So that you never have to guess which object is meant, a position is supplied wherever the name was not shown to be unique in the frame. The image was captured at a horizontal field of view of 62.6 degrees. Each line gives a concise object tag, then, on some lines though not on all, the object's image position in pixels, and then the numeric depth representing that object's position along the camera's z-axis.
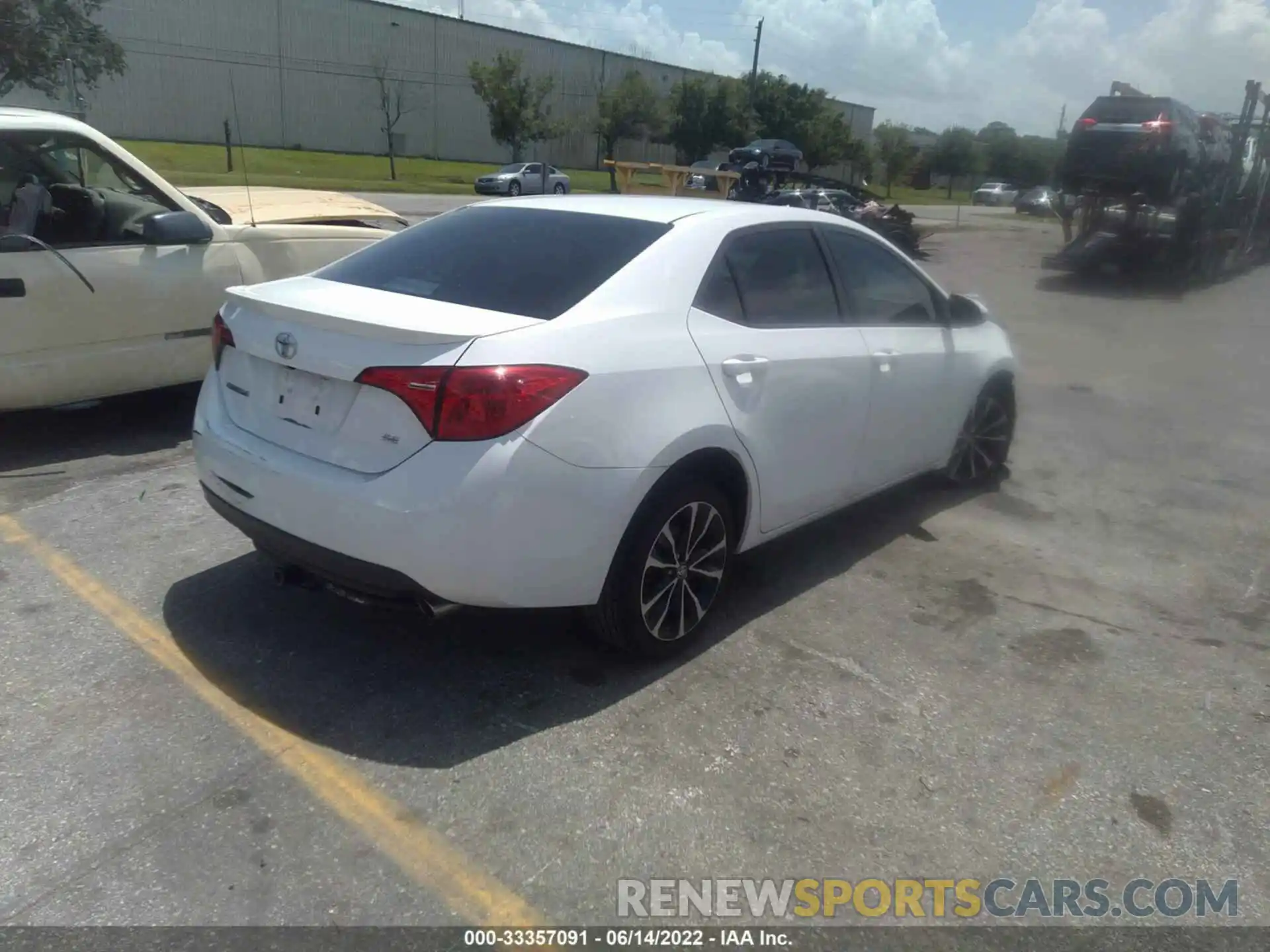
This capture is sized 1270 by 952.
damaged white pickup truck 5.38
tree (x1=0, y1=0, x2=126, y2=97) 23.08
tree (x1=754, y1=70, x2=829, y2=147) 64.94
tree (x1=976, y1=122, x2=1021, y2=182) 64.12
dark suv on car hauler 15.66
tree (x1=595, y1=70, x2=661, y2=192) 60.56
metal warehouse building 49.12
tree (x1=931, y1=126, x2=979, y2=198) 70.75
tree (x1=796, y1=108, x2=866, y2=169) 65.25
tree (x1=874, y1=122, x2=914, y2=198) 70.00
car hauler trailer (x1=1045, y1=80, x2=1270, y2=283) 16.14
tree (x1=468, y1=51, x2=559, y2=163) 51.19
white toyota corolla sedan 3.14
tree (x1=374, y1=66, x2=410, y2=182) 55.19
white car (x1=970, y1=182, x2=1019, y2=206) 57.24
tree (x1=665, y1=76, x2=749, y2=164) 61.75
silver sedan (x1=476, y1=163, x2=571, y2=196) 38.84
